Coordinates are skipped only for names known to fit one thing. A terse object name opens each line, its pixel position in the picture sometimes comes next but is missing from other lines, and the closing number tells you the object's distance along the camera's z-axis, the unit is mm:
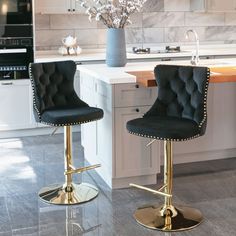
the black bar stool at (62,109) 3605
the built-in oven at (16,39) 5605
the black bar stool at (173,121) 3143
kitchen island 3883
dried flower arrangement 4219
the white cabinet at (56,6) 6086
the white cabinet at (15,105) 5734
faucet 4582
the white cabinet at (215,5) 6684
